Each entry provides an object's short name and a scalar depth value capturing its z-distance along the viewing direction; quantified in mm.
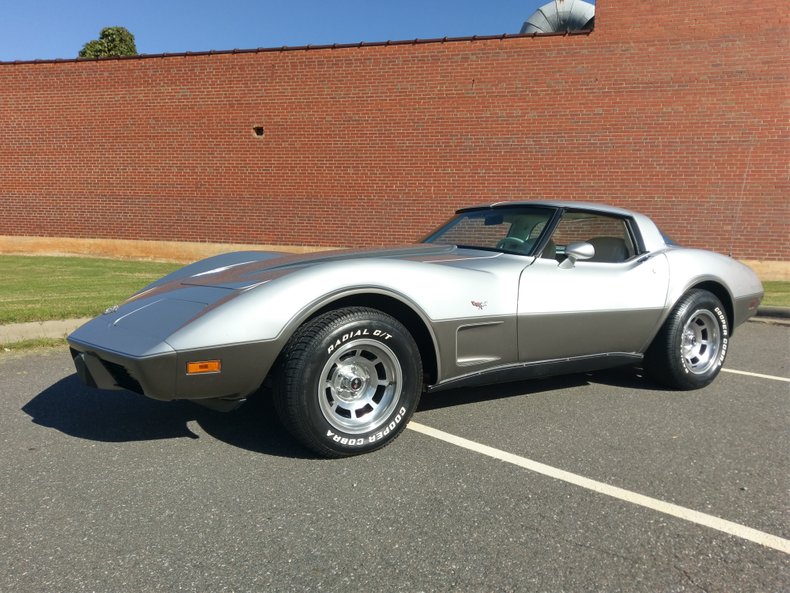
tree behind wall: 27641
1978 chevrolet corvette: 2752
